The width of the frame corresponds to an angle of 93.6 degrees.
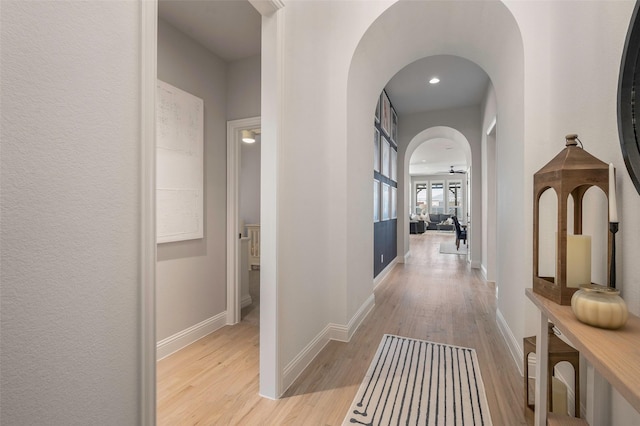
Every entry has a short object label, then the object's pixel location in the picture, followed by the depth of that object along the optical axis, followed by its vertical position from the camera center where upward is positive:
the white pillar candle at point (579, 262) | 1.21 -0.19
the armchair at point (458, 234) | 7.79 -0.55
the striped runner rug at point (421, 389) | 1.59 -1.07
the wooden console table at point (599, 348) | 0.68 -0.37
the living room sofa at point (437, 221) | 14.74 -0.39
